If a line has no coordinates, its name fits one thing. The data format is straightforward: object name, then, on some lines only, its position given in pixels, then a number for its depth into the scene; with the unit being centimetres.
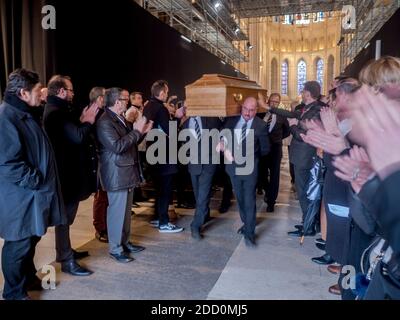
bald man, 365
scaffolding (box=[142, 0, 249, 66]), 858
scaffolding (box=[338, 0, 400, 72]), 920
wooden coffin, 306
